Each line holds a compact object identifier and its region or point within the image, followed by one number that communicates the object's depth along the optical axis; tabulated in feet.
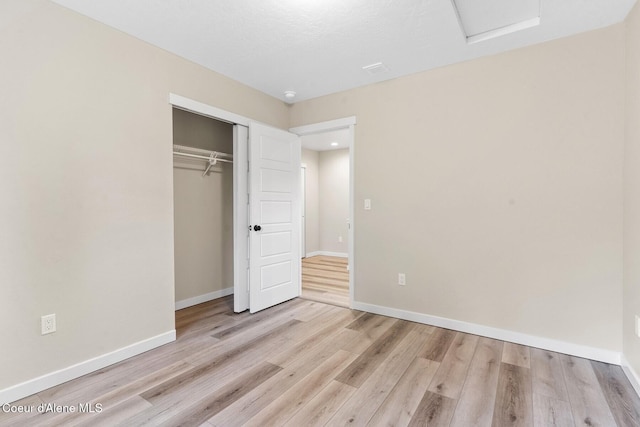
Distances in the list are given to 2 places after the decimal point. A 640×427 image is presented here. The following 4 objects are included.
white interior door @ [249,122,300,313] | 10.77
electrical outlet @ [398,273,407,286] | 10.23
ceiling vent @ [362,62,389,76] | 9.23
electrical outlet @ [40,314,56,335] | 6.28
